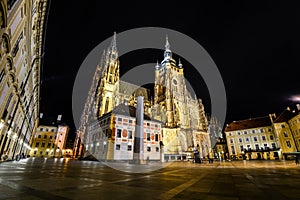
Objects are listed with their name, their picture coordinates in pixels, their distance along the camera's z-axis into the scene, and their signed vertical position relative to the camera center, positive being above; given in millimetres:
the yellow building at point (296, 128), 34322 +5300
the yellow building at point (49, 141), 55500 +3714
